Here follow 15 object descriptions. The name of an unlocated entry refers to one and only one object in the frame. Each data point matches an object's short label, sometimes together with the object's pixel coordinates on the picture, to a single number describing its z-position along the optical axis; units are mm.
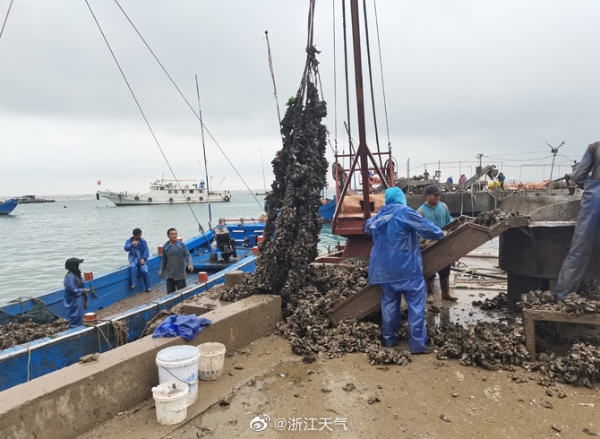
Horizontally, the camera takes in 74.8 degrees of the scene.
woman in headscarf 7046
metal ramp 4535
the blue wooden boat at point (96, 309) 5258
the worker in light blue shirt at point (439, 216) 6293
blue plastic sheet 3900
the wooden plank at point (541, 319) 3697
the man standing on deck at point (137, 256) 10359
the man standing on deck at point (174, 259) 8805
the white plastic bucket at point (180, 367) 3264
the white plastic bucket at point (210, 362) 3756
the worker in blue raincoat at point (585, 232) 4074
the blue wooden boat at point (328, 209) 35719
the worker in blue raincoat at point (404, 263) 4262
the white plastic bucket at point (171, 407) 3043
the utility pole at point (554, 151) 21412
